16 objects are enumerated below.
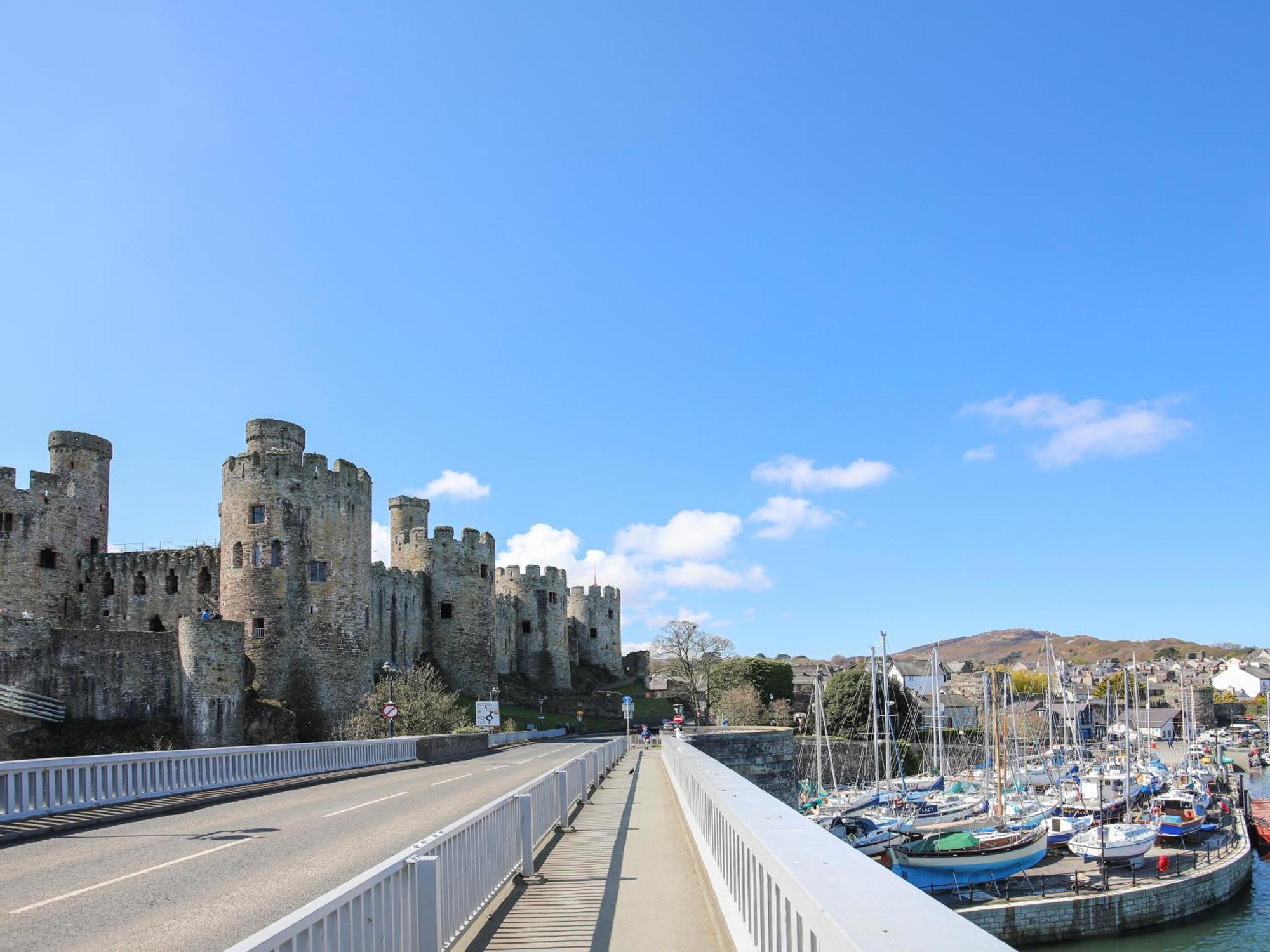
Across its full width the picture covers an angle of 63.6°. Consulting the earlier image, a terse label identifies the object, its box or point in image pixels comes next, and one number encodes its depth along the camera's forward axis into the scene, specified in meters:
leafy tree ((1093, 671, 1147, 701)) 130.50
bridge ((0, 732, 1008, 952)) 4.33
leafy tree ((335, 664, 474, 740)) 46.69
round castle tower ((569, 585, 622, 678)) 95.31
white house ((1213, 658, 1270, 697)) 157.38
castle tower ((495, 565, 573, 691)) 82.44
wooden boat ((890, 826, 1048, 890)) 36.50
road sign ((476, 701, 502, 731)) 43.23
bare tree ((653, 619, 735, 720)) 93.75
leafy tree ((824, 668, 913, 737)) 77.81
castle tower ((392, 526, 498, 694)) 66.31
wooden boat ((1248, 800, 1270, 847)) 49.91
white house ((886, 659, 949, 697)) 133.00
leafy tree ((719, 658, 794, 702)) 88.94
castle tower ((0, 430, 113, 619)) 50.09
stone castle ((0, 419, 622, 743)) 43.41
